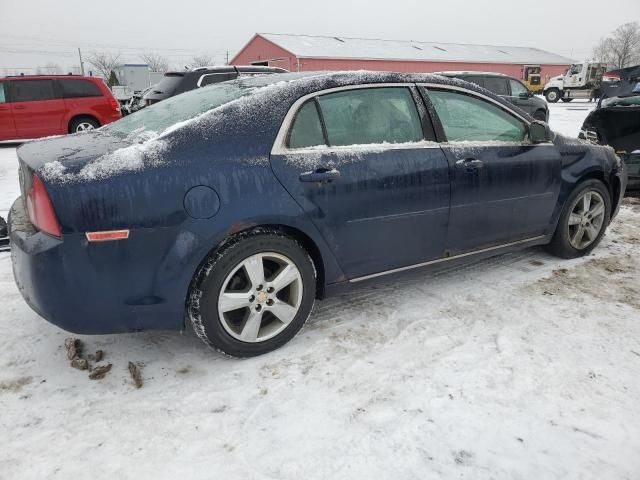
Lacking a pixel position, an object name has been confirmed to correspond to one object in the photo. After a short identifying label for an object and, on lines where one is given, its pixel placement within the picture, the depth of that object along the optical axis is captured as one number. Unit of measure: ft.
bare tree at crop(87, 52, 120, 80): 241.96
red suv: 36.96
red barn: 118.73
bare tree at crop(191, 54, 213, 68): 289.12
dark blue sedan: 7.64
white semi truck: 100.53
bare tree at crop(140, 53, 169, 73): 297.86
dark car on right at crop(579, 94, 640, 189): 19.94
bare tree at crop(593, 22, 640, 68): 276.21
